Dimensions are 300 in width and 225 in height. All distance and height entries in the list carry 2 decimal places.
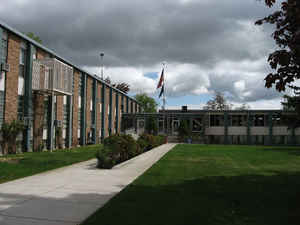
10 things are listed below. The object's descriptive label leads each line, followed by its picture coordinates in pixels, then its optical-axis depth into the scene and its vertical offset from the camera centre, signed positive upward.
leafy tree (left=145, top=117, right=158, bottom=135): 45.28 -0.34
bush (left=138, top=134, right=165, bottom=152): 22.22 -1.40
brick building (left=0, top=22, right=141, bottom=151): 19.77 +2.43
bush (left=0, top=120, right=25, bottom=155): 19.19 -0.61
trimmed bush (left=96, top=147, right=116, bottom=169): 13.12 -1.48
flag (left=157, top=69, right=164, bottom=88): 39.49 +5.89
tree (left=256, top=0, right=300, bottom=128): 5.29 +1.47
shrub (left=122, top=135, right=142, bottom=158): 15.70 -1.16
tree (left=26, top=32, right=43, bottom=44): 49.42 +14.63
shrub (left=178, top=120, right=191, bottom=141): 43.66 -0.76
